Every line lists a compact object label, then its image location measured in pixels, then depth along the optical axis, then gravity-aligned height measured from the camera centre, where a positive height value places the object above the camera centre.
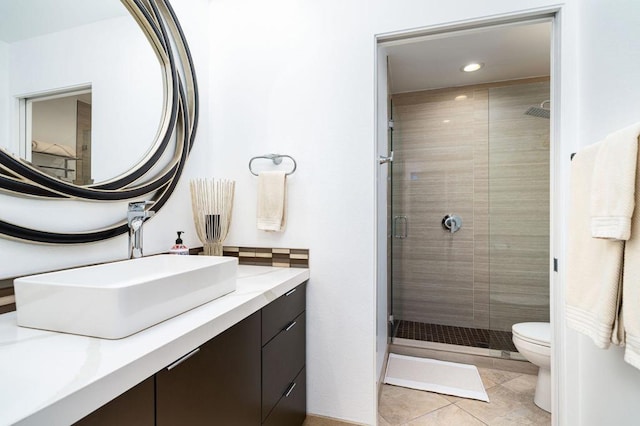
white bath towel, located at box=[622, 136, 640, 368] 0.86 -0.22
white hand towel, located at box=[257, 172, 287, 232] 1.74 +0.07
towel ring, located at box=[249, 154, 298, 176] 1.78 +0.31
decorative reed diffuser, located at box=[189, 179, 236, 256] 1.74 +0.00
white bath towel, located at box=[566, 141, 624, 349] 0.95 -0.19
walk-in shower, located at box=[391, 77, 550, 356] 2.68 +0.01
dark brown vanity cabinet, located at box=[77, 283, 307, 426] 0.70 -0.51
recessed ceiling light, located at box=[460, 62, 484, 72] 2.54 +1.20
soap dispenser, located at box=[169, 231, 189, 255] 1.50 -0.17
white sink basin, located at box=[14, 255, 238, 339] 0.75 -0.23
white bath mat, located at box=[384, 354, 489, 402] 2.07 -1.16
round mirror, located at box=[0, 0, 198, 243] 1.00 +0.42
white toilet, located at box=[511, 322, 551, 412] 1.85 -0.84
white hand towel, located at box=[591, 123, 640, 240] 0.88 +0.08
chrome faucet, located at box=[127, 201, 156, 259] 1.30 -0.04
